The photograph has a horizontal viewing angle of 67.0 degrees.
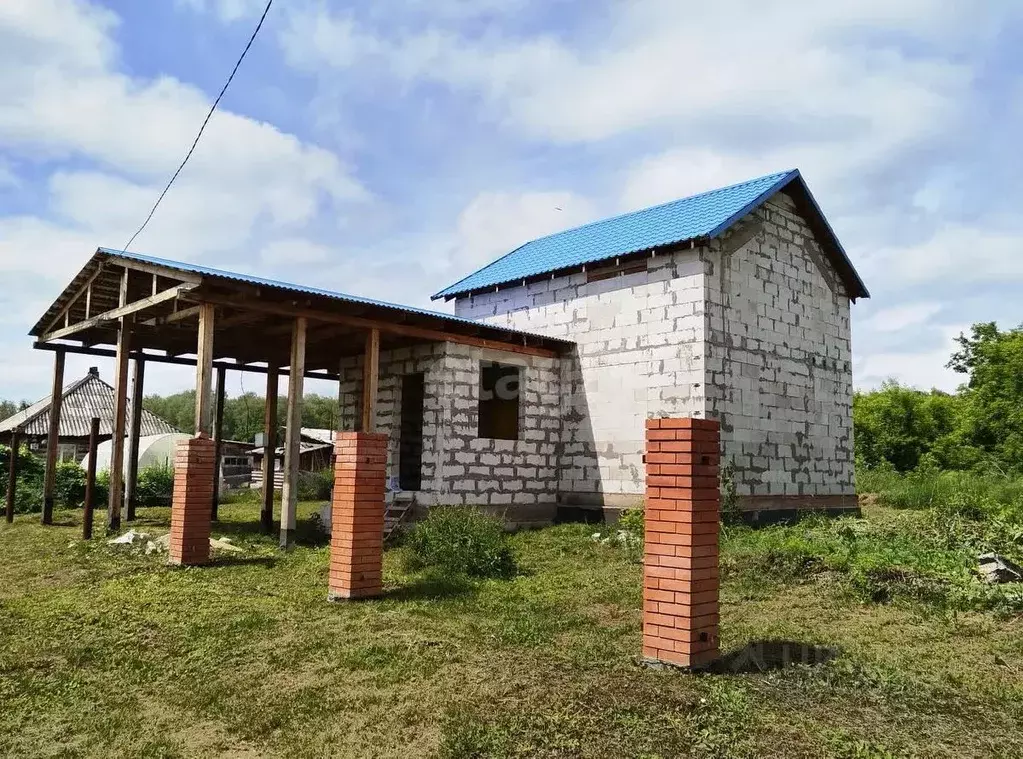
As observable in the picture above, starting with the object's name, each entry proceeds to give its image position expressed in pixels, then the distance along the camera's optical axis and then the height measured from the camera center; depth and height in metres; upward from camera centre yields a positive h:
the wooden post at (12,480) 15.14 -0.86
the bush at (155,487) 19.42 -1.21
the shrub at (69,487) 18.27 -1.17
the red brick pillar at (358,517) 7.42 -0.70
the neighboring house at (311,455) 31.46 -0.54
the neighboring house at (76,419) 24.06 +0.63
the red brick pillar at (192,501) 9.30 -0.74
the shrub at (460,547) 8.99 -1.21
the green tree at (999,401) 27.06 +2.12
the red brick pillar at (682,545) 5.10 -0.62
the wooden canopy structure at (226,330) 10.32 +1.83
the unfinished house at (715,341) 12.80 +1.96
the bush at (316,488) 20.22 -1.17
